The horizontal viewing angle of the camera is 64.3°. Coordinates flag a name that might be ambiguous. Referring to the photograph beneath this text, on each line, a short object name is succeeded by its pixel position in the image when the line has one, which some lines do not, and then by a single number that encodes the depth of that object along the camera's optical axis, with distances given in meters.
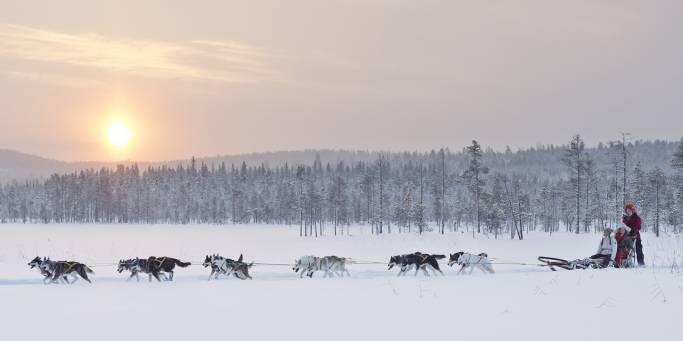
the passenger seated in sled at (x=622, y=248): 18.38
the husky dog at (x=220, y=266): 18.56
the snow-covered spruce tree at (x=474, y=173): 68.81
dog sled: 18.72
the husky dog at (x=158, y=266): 18.12
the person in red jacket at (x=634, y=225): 19.03
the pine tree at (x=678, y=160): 63.04
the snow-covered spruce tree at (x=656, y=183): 72.25
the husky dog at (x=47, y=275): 17.50
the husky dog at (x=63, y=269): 17.33
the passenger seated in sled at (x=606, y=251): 18.70
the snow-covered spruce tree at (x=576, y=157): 64.06
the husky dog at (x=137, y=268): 18.17
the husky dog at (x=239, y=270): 18.56
